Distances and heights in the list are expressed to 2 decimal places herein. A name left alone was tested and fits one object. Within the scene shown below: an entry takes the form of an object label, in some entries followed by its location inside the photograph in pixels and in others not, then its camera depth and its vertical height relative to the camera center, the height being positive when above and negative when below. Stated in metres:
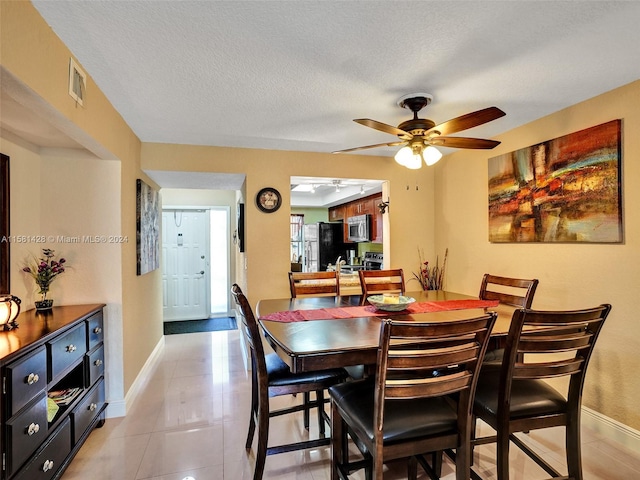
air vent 1.71 +0.89
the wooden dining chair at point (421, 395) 1.27 -0.62
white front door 5.54 -0.31
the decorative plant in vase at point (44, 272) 2.16 -0.16
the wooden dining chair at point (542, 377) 1.47 -0.66
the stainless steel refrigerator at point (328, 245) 6.64 -0.03
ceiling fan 2.09 +0.68
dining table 1.45 -0.46
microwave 5.15 +0.25
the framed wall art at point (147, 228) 2.92 +0.18
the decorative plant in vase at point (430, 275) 3.80 -0.38
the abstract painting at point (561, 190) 2.19 +0.38
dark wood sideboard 1.41 -0.72
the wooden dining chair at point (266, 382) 1.74 -0.79
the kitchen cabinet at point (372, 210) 4.98 +0.55
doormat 4.96 -1.26
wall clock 3.43 +0.47
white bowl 2.13 -0.40
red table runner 2.06 -0.45
